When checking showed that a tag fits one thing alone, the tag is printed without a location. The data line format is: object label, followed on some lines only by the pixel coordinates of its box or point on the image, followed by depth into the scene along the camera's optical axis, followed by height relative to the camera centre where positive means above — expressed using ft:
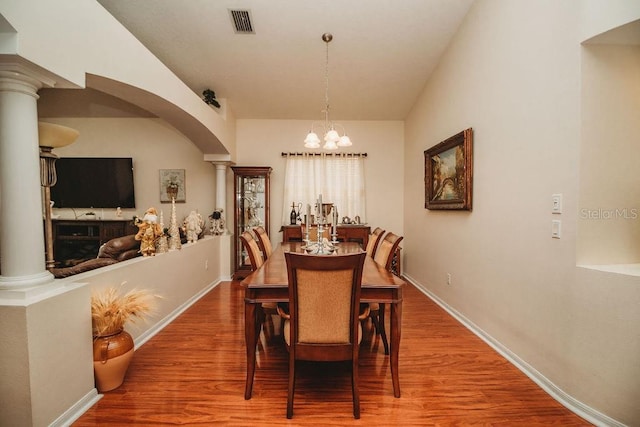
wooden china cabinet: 15.74 +0.06
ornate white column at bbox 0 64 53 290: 4.86 +0.46
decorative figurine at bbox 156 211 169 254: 9.87 -1.32
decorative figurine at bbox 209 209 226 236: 15.49 -0.94
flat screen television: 16.07 +1.30
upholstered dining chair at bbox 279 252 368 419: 5.13 -1.92
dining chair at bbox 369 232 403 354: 7.93 -1.58
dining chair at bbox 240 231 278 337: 8.05 -1.42
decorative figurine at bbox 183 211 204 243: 12.62 -0.93
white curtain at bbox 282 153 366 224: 16.79 +1.29
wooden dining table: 5.81 -1.87
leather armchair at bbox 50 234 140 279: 7.55 -1.42
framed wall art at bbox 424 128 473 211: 9.53 +1.13
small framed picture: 16.72 +1.36
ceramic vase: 6.04 -3.20
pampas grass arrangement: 6.05 -2.19
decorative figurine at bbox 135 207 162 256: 9.19 -0.88
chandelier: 9.73 +2.22
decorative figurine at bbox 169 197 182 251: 10.83 -1.17
